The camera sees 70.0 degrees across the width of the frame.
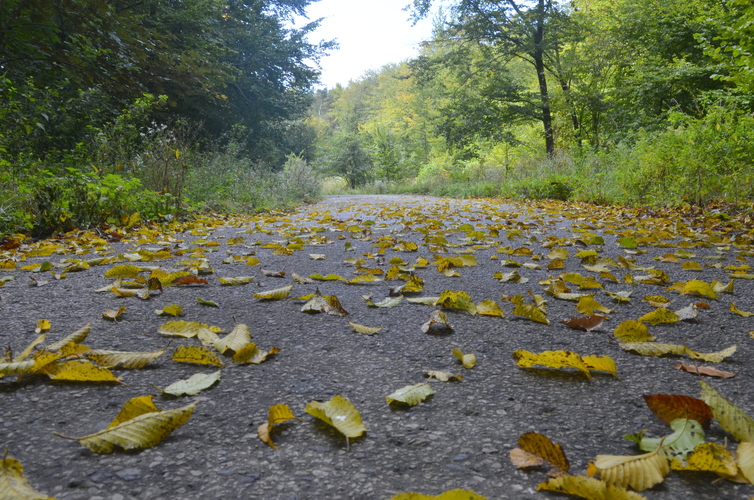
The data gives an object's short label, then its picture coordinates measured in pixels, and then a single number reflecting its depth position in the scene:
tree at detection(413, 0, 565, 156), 11.84
